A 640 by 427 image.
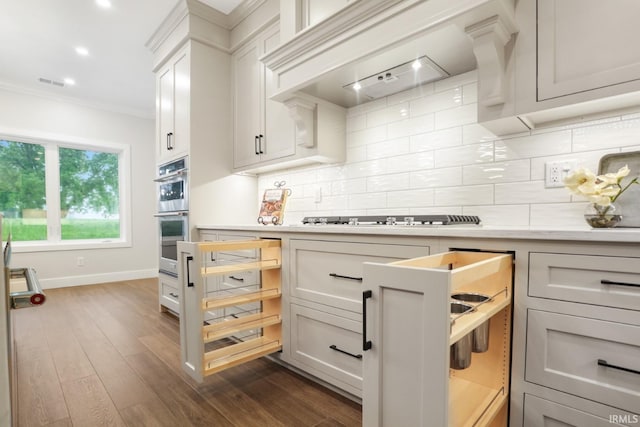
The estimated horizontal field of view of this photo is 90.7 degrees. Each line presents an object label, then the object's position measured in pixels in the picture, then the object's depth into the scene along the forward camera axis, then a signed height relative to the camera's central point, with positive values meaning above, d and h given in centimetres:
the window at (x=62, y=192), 410 +21
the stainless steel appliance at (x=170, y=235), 276 -26
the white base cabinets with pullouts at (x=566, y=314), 87 -32
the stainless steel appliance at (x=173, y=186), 275 +19
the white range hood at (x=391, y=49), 126 +75
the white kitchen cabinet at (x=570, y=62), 108 +53
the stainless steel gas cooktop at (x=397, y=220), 148 -7
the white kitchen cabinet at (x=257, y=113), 241 +77
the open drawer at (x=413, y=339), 67 -30
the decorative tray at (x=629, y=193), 121 +5
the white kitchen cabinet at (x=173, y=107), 276 +94
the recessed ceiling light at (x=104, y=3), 248 +161
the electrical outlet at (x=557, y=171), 139 +16
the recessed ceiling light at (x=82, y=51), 313 +157
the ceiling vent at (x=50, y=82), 380 +153
